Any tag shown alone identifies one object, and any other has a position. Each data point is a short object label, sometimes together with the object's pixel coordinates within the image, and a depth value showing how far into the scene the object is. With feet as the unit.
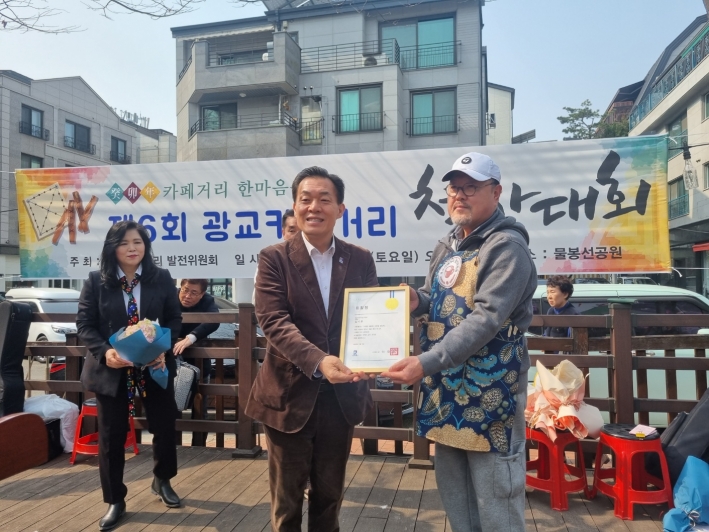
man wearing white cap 6.31
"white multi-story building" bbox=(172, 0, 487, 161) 57.77
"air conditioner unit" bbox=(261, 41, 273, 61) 58.80
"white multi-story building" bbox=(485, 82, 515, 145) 98.37
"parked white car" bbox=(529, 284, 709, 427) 17.54
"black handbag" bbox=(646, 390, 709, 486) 10.09
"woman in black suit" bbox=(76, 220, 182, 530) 9.98
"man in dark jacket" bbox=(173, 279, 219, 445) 13.97
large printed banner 14.20
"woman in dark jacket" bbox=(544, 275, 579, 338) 16.46
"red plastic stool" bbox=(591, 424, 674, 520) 10.00
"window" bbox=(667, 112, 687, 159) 68.74
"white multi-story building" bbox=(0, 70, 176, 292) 79.87
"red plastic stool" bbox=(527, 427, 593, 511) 10.47
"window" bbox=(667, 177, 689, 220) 72.21
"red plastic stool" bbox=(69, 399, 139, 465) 13.43
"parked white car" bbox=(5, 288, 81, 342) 37.58
